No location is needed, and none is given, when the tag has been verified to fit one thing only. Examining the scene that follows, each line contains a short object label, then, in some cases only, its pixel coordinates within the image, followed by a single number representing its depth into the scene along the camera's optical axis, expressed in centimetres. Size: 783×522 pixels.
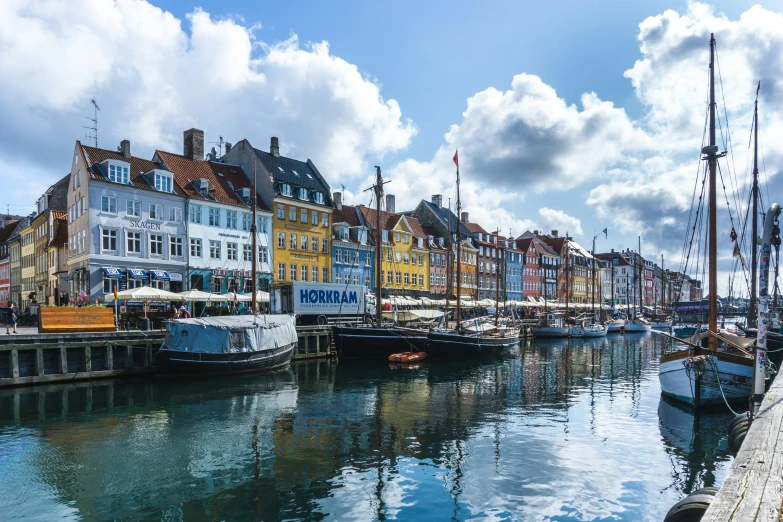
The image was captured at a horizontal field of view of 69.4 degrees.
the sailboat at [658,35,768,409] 2148
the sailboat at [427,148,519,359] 4506
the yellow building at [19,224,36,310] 6444
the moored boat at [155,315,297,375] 3206
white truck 4566
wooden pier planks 477
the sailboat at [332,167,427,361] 4191
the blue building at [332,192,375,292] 6812
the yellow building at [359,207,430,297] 7588
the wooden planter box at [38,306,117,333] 3195
